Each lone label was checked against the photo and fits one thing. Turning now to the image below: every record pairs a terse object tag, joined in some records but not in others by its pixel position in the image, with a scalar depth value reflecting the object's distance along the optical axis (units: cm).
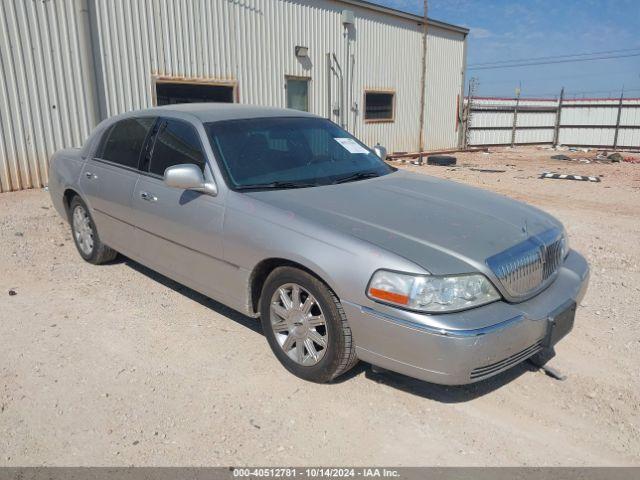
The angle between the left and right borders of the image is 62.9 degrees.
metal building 873
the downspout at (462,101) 1923
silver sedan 269
